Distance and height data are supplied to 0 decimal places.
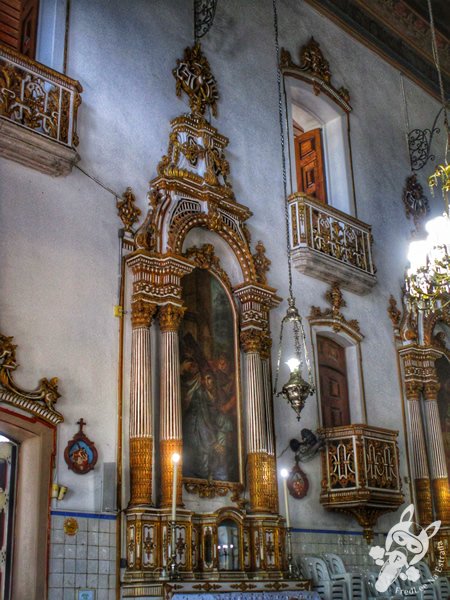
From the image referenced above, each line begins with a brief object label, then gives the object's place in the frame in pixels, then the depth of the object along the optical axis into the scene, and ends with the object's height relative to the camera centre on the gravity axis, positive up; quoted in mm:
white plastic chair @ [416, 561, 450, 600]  12672 -14
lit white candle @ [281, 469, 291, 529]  11503 +1191
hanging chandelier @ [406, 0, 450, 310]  10508 +3904
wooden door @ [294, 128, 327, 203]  16047 +7806
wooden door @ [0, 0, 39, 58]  11832 +8254
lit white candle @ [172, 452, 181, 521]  9680 +1141
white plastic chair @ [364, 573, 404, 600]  11906 -142
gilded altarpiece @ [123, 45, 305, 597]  10273 +2725
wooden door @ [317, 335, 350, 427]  13789 +3212
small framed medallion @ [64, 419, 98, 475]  9680 +1553
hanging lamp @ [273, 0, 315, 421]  11602 +3570
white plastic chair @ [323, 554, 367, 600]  11469 +69
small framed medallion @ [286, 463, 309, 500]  12359 +1449
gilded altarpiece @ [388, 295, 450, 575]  14641 +3074
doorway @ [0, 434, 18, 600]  9016 +950
